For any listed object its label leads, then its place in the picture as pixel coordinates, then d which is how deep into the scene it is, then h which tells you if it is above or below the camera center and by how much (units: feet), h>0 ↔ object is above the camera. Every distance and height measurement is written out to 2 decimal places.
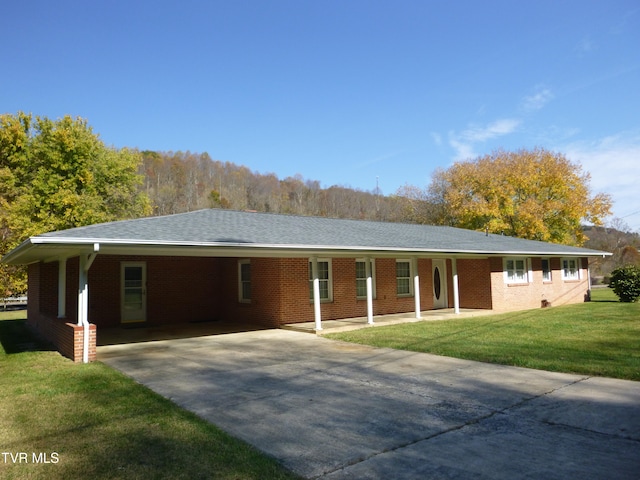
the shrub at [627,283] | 73.31 -3.18
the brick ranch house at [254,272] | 33.17 +0.06
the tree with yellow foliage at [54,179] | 82.23 +19.21
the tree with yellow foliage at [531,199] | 116.98 +17.28
